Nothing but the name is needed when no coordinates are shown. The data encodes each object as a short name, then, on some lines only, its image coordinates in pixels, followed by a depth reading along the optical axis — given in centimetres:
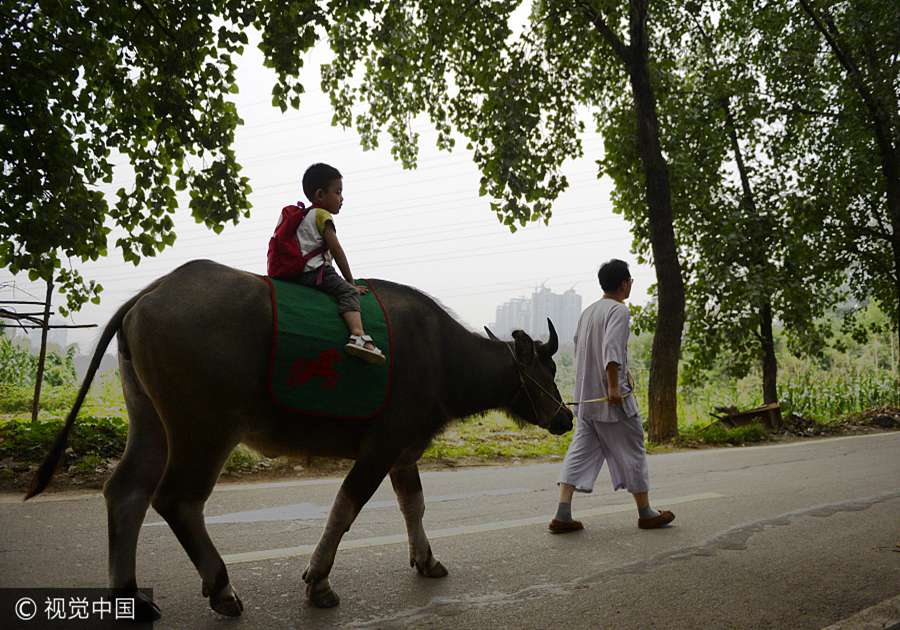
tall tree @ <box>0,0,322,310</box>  723
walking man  577
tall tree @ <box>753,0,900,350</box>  1762
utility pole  834
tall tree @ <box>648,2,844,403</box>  1535
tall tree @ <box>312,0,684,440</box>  1223
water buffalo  344
